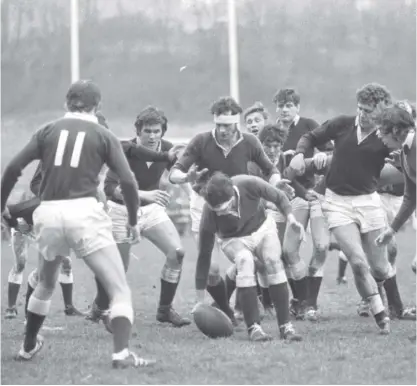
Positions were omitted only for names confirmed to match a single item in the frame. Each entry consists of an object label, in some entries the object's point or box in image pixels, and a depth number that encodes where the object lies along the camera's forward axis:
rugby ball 15.76
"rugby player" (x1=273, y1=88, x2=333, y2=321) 18.06
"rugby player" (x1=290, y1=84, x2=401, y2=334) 16.36
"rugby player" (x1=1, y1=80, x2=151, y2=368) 13.12
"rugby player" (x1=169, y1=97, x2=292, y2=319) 17.19
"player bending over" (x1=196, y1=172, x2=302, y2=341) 15.37
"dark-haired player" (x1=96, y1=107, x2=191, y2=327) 17.67
